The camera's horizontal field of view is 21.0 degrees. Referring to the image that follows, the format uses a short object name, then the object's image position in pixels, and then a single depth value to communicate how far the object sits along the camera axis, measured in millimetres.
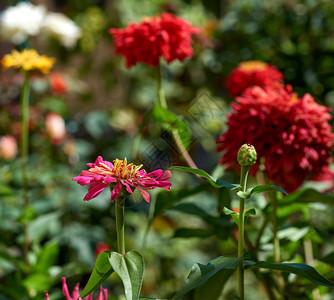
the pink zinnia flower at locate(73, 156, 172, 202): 595
